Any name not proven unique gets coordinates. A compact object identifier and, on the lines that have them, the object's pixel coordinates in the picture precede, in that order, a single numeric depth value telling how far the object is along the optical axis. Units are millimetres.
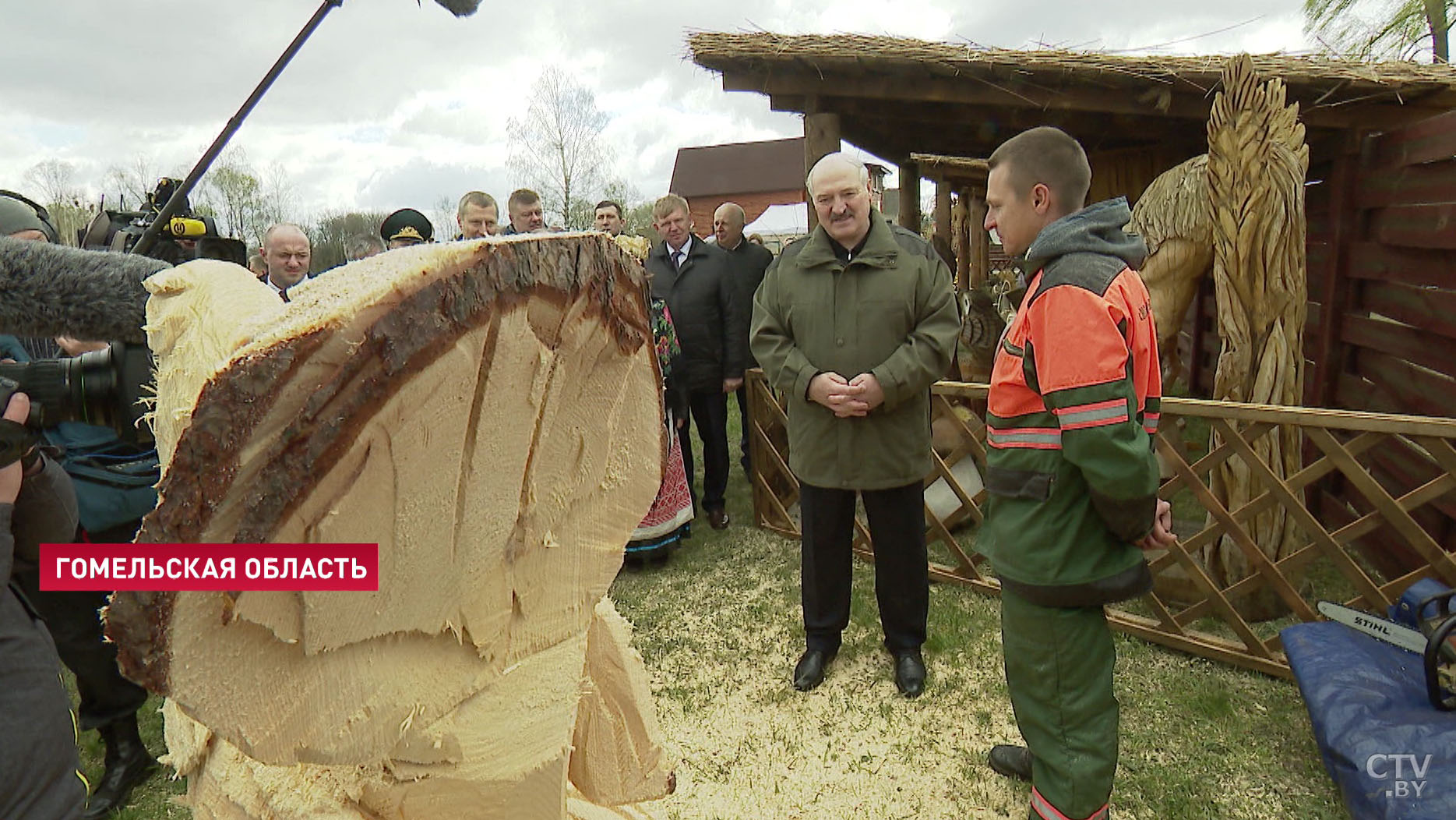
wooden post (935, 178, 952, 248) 9469
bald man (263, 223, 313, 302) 3172
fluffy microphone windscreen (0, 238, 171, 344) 850
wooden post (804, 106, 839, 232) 4316
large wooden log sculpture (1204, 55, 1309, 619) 3018
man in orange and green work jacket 1658
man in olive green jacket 2617
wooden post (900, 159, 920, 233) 8227
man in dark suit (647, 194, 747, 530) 4555
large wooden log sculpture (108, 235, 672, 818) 509
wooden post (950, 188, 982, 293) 10695
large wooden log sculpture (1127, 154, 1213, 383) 3662
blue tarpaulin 1851
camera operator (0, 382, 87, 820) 1245
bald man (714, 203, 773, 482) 4625
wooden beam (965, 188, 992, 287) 9914
